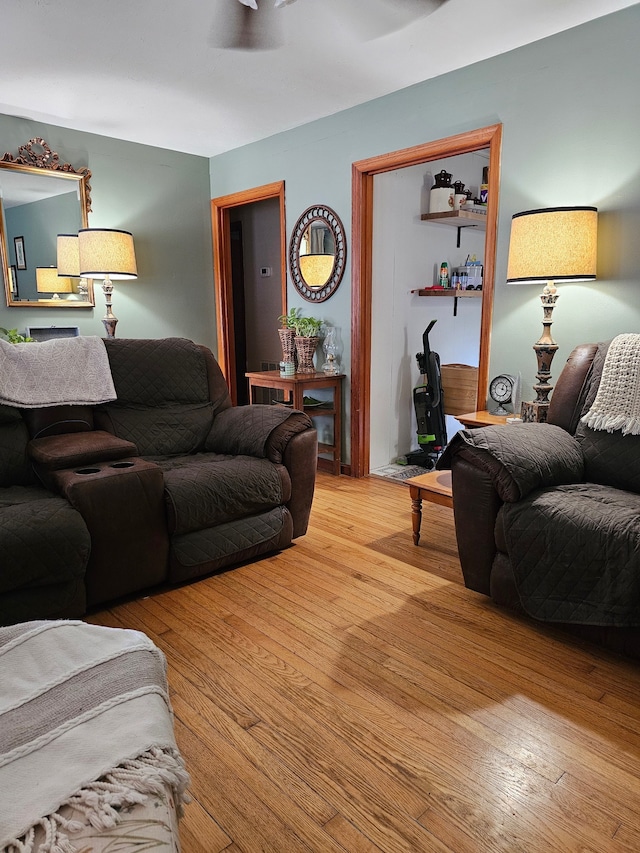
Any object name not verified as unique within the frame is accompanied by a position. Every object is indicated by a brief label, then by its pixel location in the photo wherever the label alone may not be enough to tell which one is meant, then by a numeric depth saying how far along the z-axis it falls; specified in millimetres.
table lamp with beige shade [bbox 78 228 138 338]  3902
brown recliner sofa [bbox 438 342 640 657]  1768
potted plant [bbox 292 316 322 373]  4000
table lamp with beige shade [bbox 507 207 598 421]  2414
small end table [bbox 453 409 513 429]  2807
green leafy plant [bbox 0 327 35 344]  3746
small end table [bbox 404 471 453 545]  2607
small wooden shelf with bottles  4267
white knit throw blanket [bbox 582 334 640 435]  2148
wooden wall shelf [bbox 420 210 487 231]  4109
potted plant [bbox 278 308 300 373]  4059
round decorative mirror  3867
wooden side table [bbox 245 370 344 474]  3715
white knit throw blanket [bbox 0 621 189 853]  696
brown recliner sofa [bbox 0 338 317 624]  1941
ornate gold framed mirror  3834
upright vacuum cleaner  4191
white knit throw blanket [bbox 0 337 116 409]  2455
